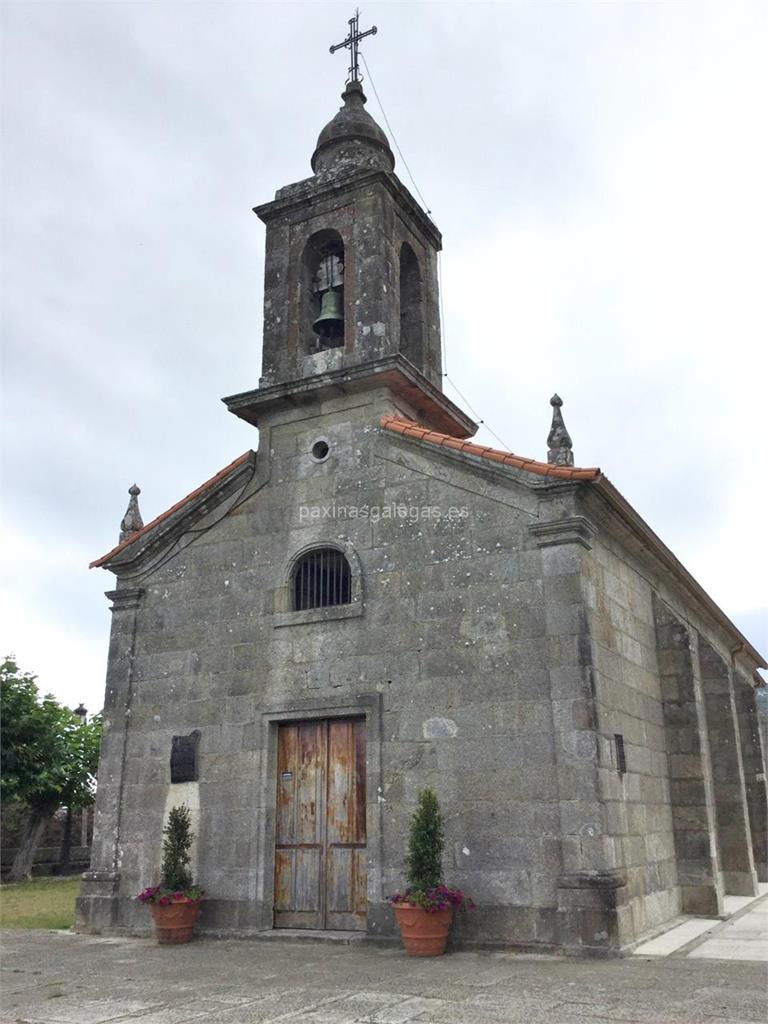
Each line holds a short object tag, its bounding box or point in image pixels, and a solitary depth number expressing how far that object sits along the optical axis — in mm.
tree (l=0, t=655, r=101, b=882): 21906
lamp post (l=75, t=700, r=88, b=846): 26058
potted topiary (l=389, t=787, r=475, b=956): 9141
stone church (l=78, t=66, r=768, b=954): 9734
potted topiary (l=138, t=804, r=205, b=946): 10578
